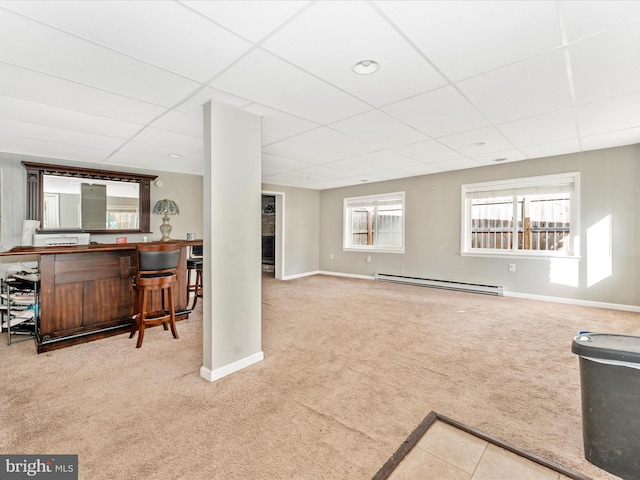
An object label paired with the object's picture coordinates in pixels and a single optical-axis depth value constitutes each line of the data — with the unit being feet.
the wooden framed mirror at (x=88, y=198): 14.08
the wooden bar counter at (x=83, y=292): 9.86
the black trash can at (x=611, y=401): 4.53
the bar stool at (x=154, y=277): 10.15
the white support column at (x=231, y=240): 7.89
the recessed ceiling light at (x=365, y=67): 6.35
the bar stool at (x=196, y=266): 14.64
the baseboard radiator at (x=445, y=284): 17.35
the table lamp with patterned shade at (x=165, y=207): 17.57
